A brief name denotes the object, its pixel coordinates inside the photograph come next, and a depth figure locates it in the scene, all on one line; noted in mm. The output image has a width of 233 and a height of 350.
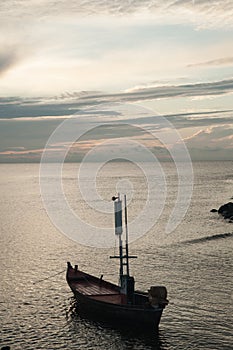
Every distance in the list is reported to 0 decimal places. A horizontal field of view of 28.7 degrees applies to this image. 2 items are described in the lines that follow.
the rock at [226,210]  122306
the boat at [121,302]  45688
